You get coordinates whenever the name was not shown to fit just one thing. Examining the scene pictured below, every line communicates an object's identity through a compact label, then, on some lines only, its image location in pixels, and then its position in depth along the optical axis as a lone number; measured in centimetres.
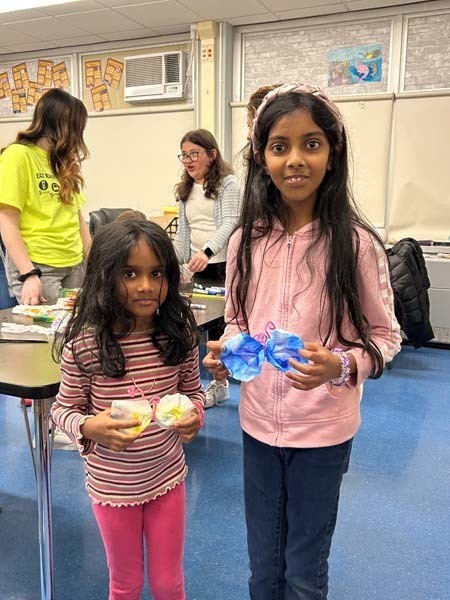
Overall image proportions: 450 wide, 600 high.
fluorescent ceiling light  440
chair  455
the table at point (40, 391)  116
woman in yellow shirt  193
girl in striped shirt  106
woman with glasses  264
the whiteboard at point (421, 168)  439
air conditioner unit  515
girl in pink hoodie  99
